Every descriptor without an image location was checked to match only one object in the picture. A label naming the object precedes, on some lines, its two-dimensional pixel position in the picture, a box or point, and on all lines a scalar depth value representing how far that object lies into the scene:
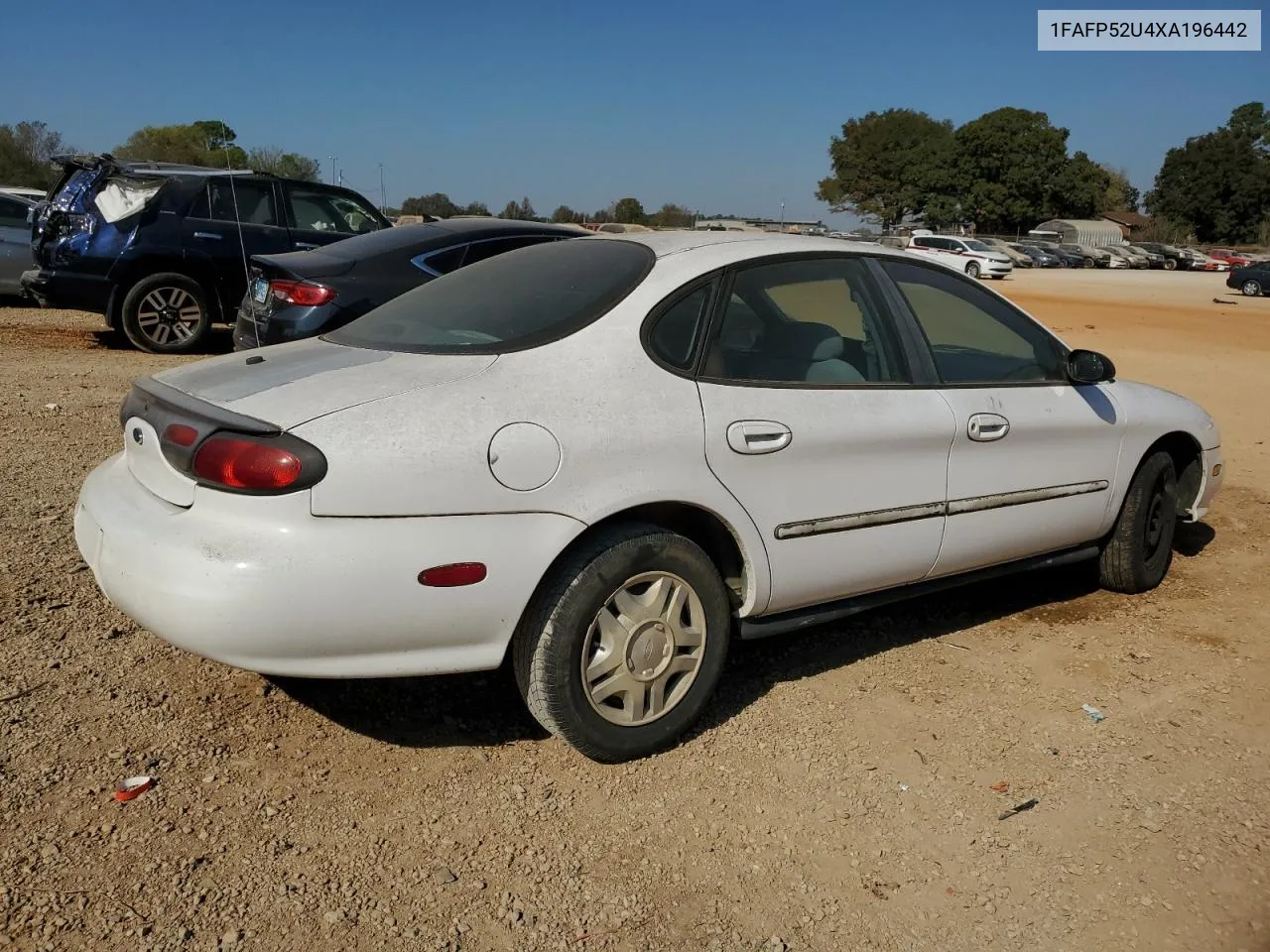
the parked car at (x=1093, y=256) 57.94
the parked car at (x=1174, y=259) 60.00
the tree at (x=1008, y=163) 77.75
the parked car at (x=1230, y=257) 58.69
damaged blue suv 9.85
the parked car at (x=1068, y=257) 56.44
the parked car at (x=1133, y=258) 59.12
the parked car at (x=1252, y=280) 34.47
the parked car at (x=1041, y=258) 55.31
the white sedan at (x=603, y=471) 2.69
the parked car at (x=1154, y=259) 60.66
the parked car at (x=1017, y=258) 53.68
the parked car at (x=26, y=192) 14.35
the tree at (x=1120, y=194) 115.19
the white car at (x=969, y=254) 38.06
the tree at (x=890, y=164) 81.81
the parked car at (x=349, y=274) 6.84
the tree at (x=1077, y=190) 79.88
